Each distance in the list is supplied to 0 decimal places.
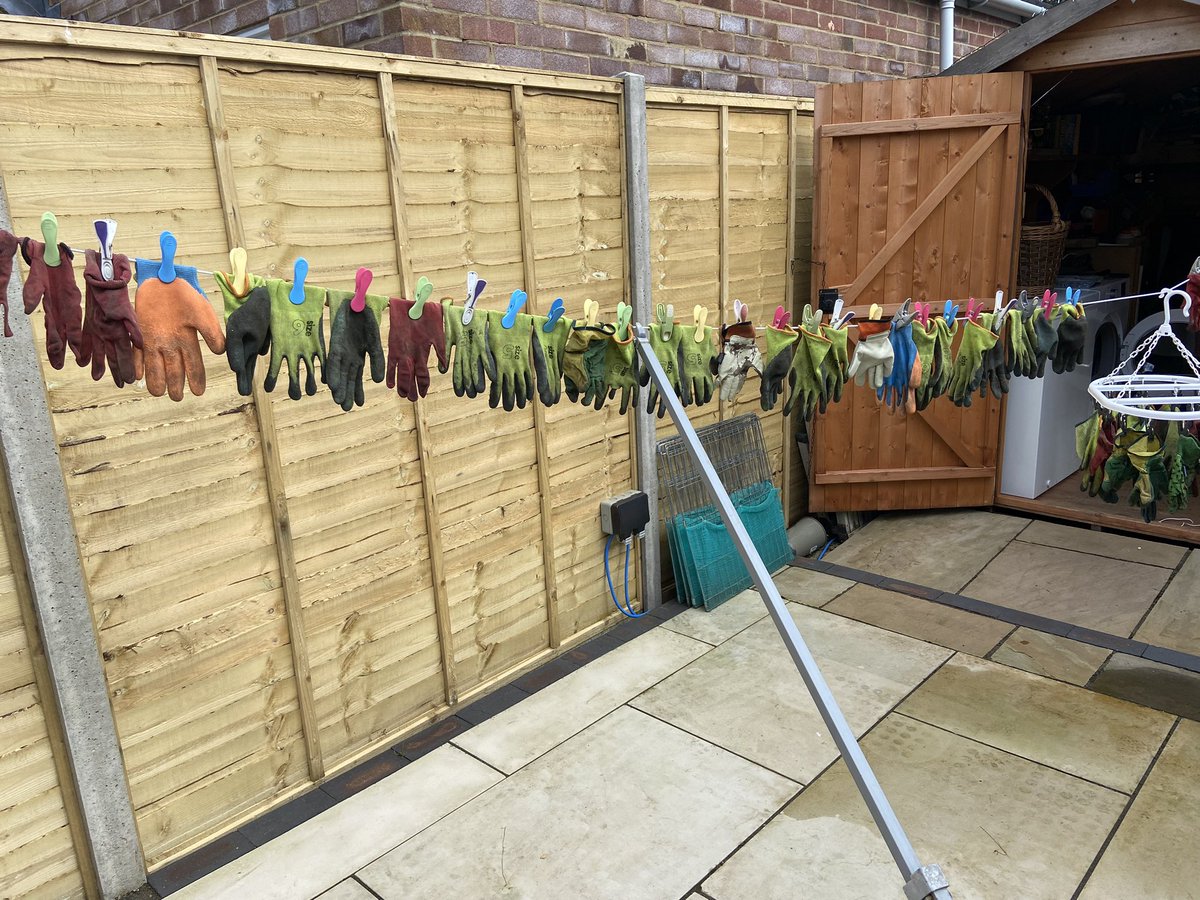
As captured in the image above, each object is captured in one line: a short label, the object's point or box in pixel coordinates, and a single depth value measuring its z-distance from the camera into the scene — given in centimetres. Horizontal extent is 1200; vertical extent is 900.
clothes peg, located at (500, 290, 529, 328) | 256
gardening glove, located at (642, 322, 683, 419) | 298
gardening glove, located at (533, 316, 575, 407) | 270
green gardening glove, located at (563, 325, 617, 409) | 279
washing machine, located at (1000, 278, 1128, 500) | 605
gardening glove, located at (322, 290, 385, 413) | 225
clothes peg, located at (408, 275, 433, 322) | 231
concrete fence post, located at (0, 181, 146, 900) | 265
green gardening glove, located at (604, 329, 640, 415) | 282
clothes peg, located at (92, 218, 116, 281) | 183
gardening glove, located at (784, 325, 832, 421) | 323
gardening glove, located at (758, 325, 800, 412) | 318
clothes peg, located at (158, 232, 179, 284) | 191
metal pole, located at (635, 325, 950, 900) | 211
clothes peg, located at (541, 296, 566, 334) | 266
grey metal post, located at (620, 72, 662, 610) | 442
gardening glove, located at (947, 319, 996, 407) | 366
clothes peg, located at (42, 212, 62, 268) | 176
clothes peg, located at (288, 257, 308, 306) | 208
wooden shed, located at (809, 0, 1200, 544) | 523
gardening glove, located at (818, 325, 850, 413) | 325
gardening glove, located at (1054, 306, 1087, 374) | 394
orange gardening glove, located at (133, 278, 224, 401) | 197
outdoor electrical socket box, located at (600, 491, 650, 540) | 477
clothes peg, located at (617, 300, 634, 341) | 278
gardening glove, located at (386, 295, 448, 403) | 235
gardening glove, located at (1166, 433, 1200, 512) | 386
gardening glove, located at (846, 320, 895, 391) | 336
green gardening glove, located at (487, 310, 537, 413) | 260
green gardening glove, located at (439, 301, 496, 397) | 246
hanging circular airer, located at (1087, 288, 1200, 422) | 334
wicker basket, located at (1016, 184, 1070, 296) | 593
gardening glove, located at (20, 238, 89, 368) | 184
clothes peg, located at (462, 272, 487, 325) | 235
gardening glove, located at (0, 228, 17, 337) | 176
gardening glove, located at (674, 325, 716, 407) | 306
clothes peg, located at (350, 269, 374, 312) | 221
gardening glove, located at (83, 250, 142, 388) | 188
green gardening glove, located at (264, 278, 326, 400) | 213
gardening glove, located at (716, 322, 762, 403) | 316
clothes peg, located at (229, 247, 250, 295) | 203
